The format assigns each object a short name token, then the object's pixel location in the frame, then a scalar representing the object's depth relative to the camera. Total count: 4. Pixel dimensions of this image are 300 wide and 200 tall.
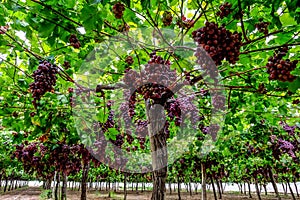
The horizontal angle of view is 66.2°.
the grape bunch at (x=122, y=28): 2.32
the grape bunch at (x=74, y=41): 2.17
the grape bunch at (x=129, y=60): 2.68
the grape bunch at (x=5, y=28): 2.34
